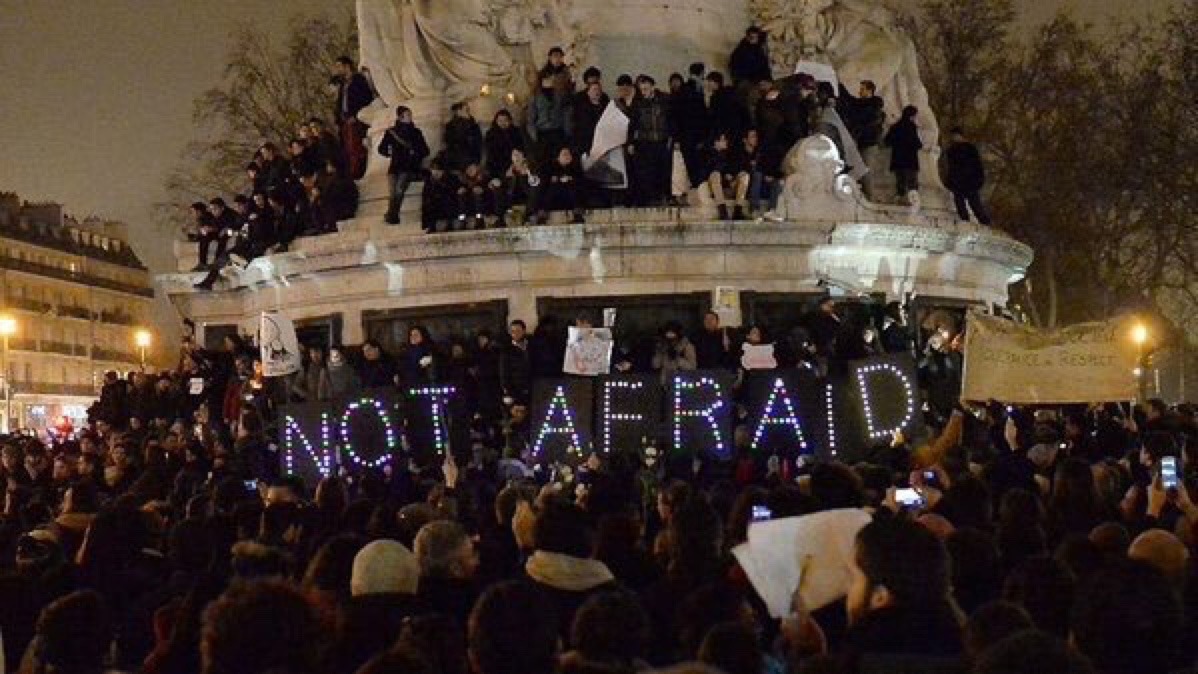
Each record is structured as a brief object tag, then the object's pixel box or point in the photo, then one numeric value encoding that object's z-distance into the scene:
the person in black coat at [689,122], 18.78
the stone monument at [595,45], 20.34
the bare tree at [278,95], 41.31
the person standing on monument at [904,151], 20.67
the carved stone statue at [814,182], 18.45
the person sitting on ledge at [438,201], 18.67
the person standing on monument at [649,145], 18.33
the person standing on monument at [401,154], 19.20
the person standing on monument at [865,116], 20.61
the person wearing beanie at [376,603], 5.34
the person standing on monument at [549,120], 18.62
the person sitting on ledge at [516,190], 18.25
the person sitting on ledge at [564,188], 18.08
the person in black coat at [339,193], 20.06
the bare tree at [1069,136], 38.72
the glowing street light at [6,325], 34.47
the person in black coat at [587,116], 18.50
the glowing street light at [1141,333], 35.42
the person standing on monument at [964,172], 21.11
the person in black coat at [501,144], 18.81
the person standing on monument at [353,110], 21.08
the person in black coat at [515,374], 16.36
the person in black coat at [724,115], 18.92
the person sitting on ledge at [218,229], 22.38
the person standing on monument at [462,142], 19.14
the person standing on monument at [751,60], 20.47
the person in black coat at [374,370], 16.89
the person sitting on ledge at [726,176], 18.20
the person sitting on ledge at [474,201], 18.42
